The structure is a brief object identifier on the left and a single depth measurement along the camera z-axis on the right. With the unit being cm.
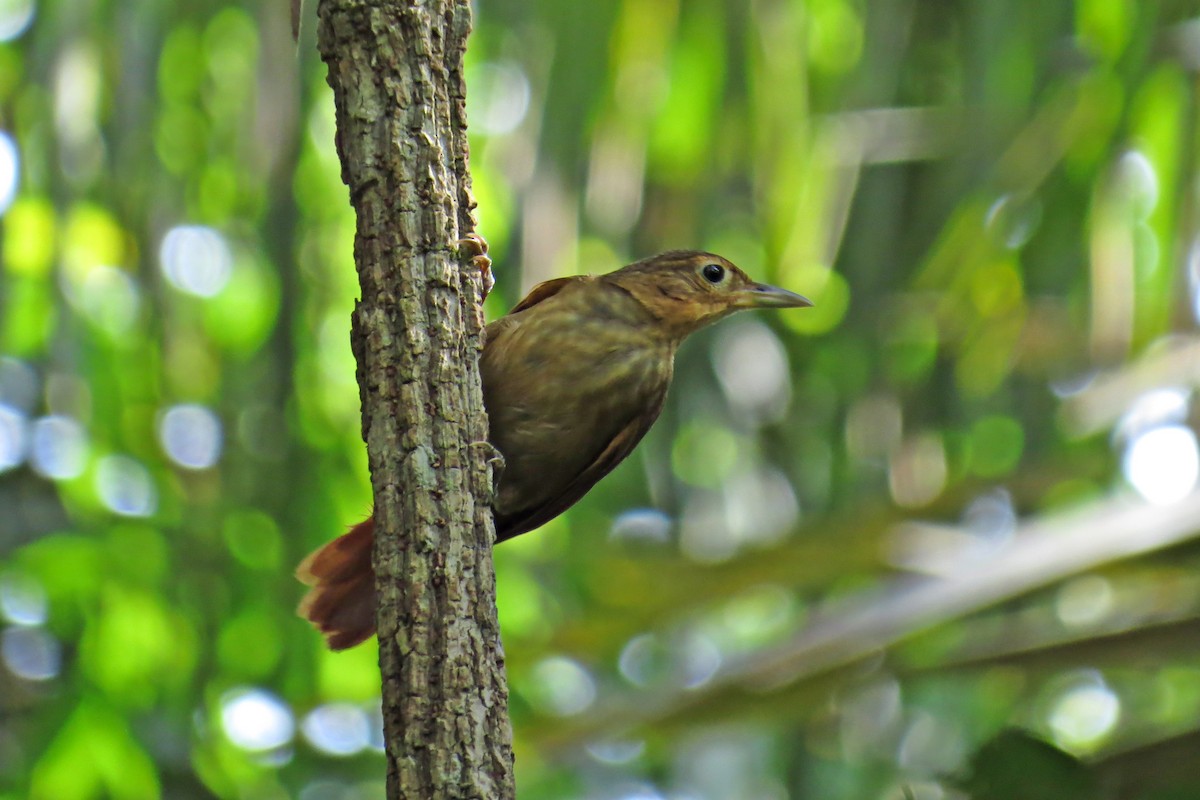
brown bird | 710
